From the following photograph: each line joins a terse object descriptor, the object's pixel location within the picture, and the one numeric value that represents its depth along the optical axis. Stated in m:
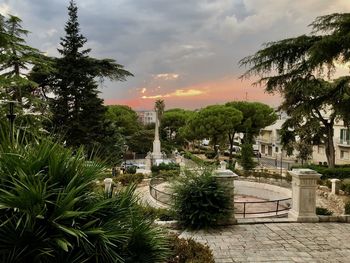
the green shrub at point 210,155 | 52.67
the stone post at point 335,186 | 18.83
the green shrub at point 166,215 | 10.90
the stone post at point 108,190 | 5.06
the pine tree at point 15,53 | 11.38
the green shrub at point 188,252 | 6.16
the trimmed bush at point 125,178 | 21.61
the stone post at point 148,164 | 31.24
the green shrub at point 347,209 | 12.04
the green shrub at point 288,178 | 22.83
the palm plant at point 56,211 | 3.93
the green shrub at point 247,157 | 28.84
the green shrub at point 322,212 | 12.59
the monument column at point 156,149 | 40.55
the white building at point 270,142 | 68.25
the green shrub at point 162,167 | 28.42
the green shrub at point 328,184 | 20.56
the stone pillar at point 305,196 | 10.84
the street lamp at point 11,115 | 6.84
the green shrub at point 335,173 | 25.92
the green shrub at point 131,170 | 27.52
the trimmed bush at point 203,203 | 10.25
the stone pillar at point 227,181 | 10.48
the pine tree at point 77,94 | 28.62
